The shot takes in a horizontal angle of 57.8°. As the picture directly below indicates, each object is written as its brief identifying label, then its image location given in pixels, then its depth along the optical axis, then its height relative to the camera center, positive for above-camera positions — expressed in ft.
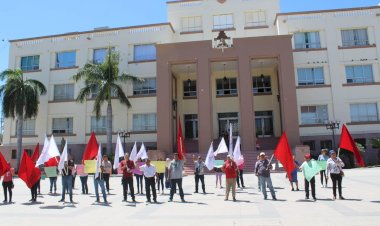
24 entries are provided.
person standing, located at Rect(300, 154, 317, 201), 37.70 -3.91
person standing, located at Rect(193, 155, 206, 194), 48.16 -2.71
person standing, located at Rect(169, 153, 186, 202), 39.98 -2.67
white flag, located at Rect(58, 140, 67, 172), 41.11 -0.63
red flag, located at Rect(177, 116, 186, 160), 46.21 +0.75
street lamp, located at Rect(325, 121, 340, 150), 96.65 +5.98
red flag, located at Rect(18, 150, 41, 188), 42.24 -1.97
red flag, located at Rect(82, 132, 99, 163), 43.21 +0.49
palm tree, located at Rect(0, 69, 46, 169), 106.52 +18.20
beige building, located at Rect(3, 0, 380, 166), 99.09 +23.91
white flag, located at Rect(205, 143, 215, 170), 47.54 -1.38
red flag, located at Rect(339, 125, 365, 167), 41.78 +0.24
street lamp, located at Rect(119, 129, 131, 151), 103.98 +5.93
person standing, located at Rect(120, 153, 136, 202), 41.18 -2.82
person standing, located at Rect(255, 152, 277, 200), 39.29 -2.69
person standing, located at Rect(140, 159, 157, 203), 39.75 -2.88
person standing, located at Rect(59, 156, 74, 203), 41.96 -2.86
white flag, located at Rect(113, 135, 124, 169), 45.56 +0.00
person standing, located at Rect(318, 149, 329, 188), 45.00 -1.61
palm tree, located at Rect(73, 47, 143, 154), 102.73 +21.60
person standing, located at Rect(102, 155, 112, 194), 42.45 -1.81
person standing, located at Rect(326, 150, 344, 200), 37.85 -2.62
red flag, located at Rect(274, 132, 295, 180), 41.24 -0.97
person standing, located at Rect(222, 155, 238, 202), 39.29 -2.92
